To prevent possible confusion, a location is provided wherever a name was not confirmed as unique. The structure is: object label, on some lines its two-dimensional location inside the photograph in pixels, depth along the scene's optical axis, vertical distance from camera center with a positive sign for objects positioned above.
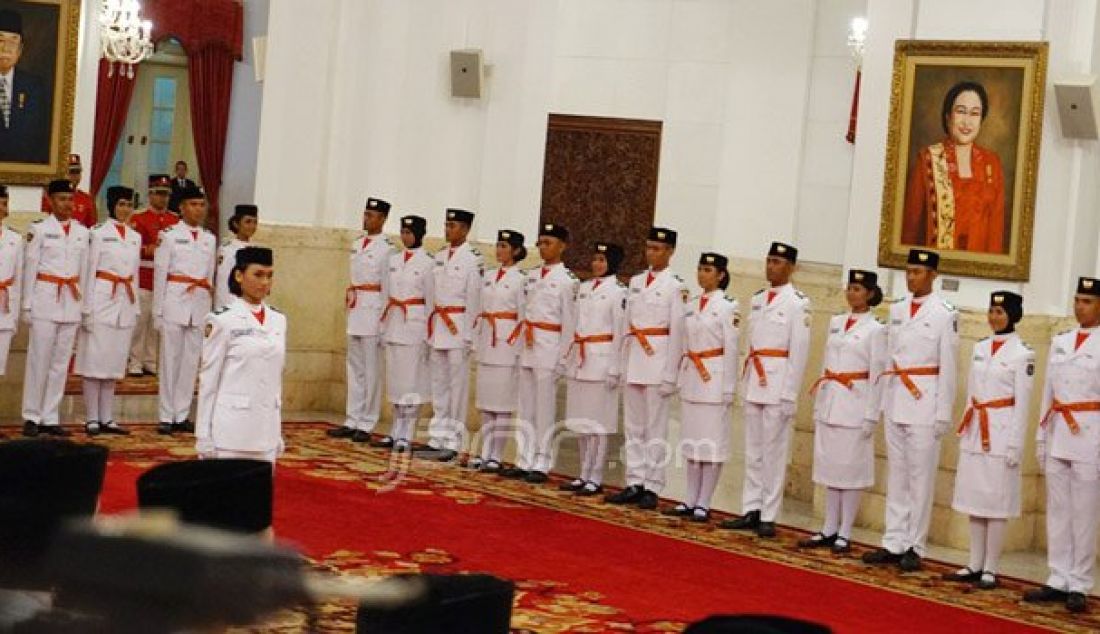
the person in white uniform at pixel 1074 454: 10.23 -0.80
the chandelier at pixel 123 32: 17.48 +2.02
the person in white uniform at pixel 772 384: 11.62 -0.61
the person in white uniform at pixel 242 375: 8.41 -0.62
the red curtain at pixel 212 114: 20.45 +1.48
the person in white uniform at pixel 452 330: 13.60 -0.52
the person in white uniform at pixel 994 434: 10.52 -0.75
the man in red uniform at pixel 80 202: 15.41 +0.26
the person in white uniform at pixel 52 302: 12.81 -0.53
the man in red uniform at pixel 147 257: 15.62 -0.18
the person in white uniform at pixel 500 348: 13.27 -0.61
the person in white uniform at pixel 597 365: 12.61 -0.64
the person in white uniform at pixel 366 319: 14.13 -0.51
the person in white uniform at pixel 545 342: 12.94 -0.52
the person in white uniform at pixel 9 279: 12.51 -0.38
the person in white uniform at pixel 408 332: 13.88 -0.57
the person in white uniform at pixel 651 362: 12.21 -0.57
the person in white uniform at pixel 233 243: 13.94 +0.01
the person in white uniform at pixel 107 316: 13.17 -0.61
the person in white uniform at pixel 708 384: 11.92 -0.67
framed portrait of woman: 11.61 +1.02
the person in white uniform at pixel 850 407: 11.27 -0.70
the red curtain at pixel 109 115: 20.27 +1.36
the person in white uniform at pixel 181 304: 13.68 -0.49
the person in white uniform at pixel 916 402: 10.89 -0.61
